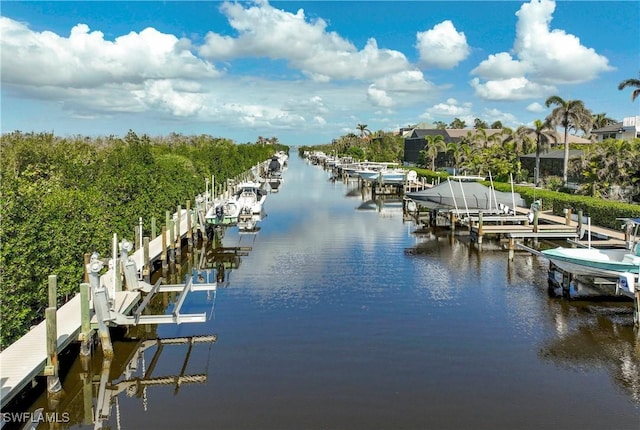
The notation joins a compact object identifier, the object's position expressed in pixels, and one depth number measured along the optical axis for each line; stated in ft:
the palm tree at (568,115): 172.83
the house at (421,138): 329.05
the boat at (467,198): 124.16
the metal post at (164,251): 85.05
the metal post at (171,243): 90.89
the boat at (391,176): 212.43
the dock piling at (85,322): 48.37
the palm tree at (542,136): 180.55
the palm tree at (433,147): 272.31
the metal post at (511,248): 92.14
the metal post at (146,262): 74.38
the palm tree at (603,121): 354.74
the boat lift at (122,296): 49.67
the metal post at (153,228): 94.53
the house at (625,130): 207.31
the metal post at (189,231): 102.73
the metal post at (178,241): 94.94
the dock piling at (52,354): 42.42
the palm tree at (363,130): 610.24
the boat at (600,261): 62.49
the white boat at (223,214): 108.27
